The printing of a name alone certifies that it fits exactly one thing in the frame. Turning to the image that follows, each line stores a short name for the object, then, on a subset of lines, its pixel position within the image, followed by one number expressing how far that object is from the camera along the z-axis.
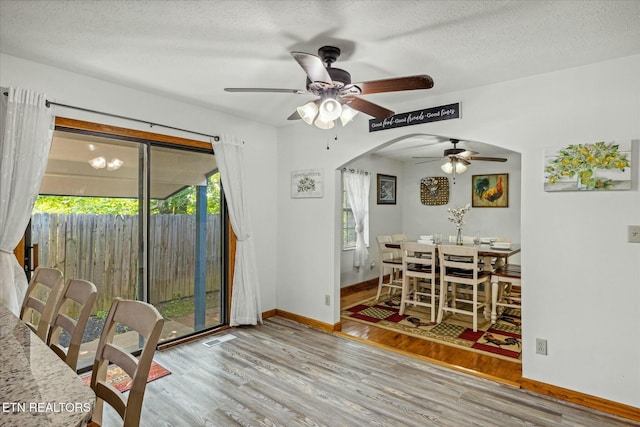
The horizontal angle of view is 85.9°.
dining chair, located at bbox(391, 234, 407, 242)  5.85
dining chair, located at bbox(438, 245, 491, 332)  3.88
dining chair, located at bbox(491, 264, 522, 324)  3.78
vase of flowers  4.86
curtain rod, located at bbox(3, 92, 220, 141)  2.66
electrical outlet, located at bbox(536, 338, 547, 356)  2.68
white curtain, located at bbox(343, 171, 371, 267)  5.84
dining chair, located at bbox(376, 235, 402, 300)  5.08
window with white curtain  6.01
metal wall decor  6.77
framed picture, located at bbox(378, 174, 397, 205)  6.61
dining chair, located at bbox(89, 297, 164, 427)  1.10
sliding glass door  2.86
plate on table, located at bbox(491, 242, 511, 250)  4.38
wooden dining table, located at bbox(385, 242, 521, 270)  3.99
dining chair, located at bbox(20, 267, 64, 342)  1.67
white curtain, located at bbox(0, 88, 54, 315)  2.42
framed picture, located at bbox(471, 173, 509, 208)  6.10
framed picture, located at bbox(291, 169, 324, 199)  4.09
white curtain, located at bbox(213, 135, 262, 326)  3.86
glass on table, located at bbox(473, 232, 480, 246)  4.81
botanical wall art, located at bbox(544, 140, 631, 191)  2.38
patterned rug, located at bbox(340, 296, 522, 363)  3.46
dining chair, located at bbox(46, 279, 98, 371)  1.47
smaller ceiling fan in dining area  4.83
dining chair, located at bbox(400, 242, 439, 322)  4.20
